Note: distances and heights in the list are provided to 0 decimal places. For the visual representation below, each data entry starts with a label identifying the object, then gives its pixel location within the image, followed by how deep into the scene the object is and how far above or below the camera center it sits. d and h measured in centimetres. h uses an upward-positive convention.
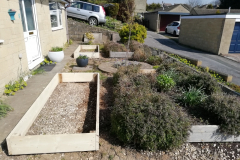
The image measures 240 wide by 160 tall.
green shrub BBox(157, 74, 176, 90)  464 -142
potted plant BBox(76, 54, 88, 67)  683 -136
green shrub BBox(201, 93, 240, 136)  309 -150
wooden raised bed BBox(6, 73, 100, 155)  268 -179
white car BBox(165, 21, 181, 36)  2062 -2
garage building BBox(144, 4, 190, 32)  2494 +165
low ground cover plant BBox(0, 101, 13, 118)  341 -167
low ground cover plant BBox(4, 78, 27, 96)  421 -155
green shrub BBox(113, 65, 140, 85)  512 -134
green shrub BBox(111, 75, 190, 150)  280 -152
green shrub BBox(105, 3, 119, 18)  2407 +214
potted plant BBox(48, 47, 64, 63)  698 -119
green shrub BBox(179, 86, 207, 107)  408 -157
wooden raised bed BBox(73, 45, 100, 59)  1047 -135
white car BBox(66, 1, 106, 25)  1456 +113
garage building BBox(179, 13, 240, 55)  1160 -26
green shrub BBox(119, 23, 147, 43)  1089 -41
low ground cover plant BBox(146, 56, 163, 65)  771 -143
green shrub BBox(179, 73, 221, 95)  442 -135
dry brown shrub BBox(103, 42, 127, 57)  950 -115
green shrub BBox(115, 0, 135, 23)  2541 +251
